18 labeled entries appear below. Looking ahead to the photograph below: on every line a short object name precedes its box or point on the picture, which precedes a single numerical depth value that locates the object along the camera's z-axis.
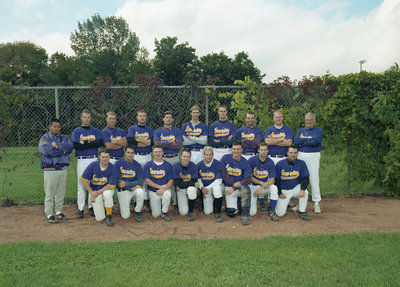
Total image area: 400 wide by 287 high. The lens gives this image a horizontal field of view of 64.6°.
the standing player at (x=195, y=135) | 6.26
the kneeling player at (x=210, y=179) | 5.75
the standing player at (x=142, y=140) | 6.07
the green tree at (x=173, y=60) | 37.97
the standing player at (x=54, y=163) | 5.40
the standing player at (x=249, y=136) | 6.20
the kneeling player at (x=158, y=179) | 5.75
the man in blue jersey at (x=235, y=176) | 5.72
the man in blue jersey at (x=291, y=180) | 5.74
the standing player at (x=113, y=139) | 5.99
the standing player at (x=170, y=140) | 6.09
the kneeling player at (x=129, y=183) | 5.69
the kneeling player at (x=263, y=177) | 5.71
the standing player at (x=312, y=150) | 6.00
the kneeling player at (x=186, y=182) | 5.70
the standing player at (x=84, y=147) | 5.70
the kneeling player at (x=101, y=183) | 5.45
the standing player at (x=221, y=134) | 6.26
